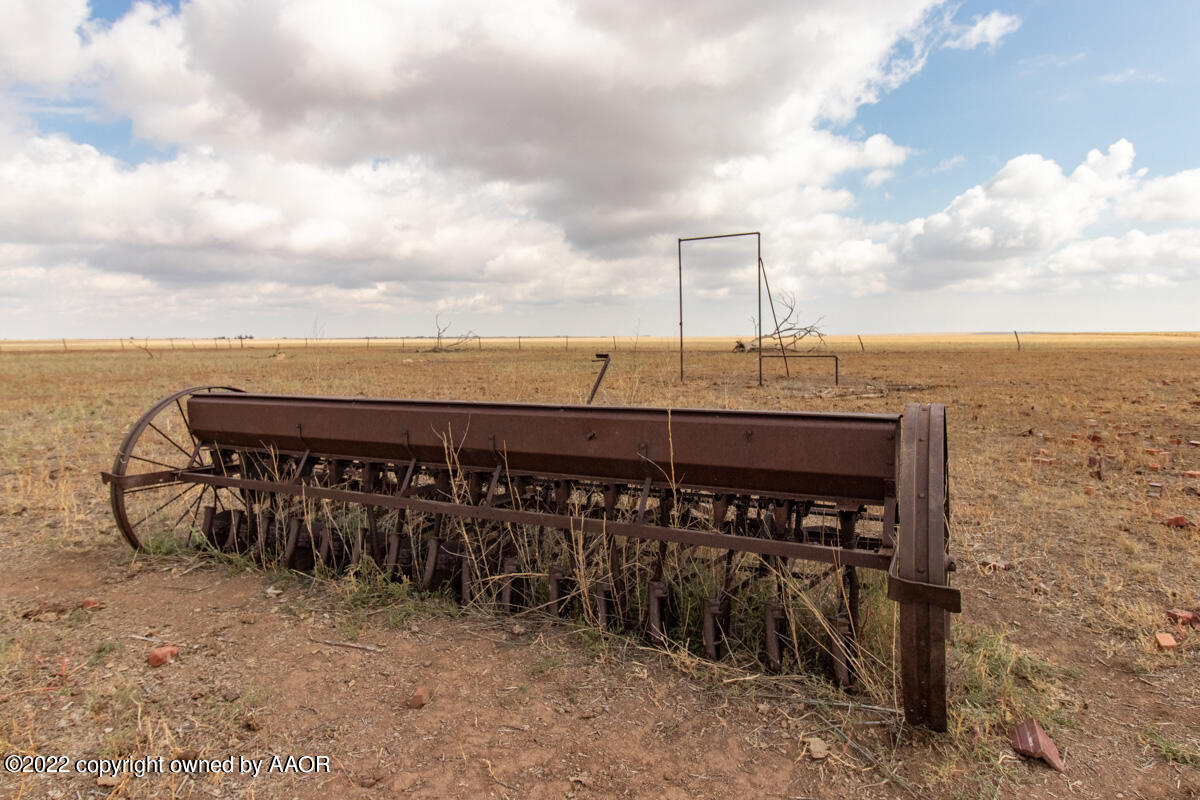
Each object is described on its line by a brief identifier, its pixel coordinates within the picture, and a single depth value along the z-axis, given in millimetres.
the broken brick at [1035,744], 2855
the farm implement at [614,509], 3100
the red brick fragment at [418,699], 3233
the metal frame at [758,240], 14703
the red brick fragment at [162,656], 3588
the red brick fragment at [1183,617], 4129
